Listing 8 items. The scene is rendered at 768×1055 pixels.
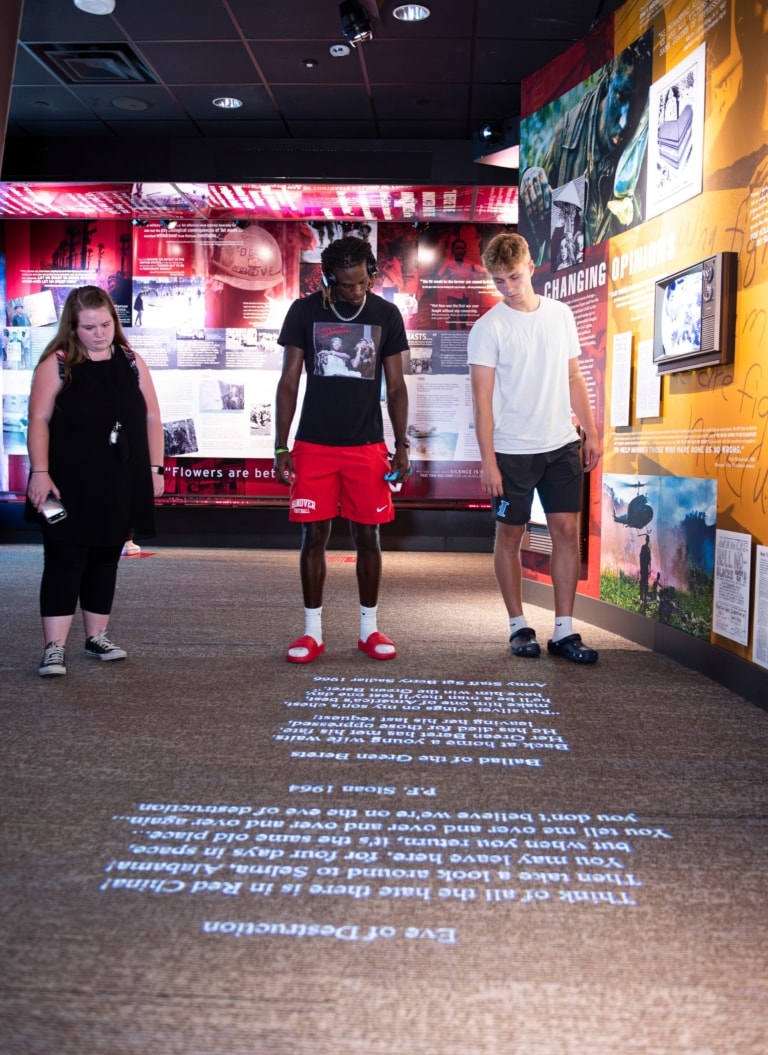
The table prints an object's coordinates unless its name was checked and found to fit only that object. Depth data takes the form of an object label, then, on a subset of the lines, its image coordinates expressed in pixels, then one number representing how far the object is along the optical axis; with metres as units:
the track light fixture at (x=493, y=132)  6.50
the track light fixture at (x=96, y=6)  4.96
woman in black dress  3.06
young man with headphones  3.30
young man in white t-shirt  3.45
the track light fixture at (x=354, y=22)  4.81
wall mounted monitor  3.15
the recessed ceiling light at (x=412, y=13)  4.96
